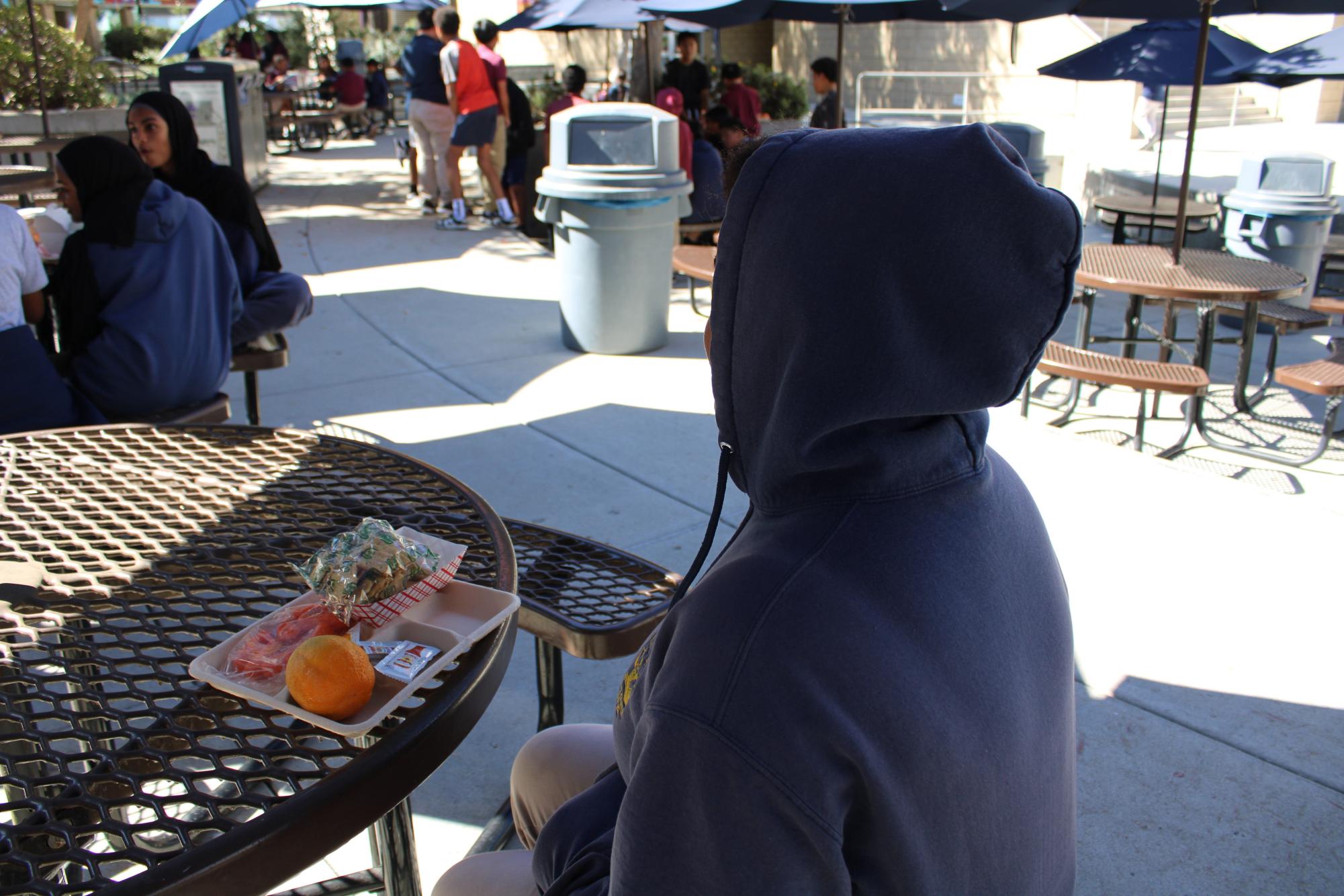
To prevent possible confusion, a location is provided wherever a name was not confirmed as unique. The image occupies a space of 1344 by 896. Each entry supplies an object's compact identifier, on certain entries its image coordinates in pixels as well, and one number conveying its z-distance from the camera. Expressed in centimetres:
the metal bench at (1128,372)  483
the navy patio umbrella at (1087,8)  658
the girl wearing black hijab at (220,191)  423
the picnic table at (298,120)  1616
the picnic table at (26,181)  502
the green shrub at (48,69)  895
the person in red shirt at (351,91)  1762
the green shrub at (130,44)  2298
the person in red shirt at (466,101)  969
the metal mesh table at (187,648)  127
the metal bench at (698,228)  813
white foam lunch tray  140
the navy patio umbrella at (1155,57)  757
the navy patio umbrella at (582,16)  967
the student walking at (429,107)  1027
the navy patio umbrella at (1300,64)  696
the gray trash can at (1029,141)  824
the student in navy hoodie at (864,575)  94
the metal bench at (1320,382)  478
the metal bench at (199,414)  332
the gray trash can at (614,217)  588
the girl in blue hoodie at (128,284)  321
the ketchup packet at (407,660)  146
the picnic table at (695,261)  609
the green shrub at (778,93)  1486
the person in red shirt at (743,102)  1030
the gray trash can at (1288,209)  693
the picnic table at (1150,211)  789
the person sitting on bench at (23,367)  295
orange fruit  137
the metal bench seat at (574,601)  211
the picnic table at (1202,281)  502
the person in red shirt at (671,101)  945
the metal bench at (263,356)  407
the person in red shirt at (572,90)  967
